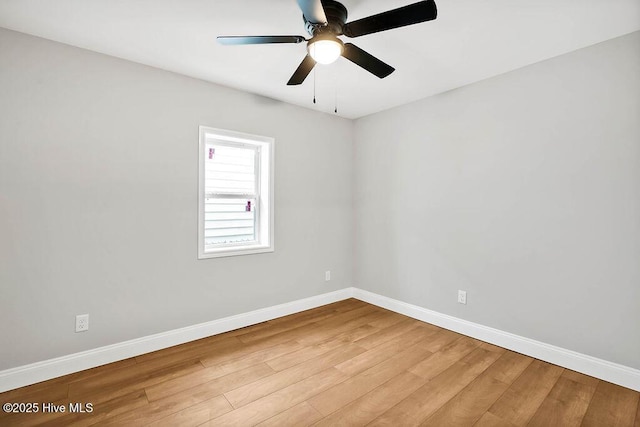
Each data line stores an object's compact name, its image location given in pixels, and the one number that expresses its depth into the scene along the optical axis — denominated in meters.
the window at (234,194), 3.08
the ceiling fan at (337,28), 1.51
